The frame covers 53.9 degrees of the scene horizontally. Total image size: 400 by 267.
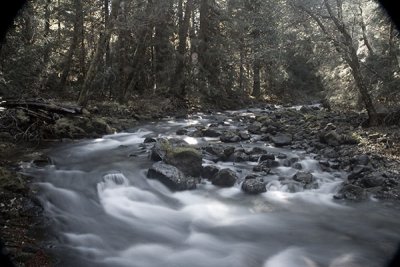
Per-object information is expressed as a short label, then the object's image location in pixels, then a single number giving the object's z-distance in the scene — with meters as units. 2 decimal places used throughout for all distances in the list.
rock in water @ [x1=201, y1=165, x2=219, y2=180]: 10.48
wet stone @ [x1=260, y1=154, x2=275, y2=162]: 12.18
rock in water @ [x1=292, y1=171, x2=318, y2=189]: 10.09
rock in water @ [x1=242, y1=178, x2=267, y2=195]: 9.71
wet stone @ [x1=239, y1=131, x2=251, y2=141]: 15.34
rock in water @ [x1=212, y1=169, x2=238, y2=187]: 10.06
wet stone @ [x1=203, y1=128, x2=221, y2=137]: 15.73
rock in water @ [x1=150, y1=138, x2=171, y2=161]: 11.36
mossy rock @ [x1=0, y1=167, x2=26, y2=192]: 7.32
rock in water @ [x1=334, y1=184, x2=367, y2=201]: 9.13
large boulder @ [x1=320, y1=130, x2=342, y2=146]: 13.49
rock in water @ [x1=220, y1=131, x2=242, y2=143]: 14.84
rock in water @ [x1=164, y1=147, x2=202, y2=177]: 10.47
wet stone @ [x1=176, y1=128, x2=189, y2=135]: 15.87
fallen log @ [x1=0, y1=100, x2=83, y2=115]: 10.54
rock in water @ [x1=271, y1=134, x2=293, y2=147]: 14.43
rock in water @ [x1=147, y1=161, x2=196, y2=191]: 9.71
